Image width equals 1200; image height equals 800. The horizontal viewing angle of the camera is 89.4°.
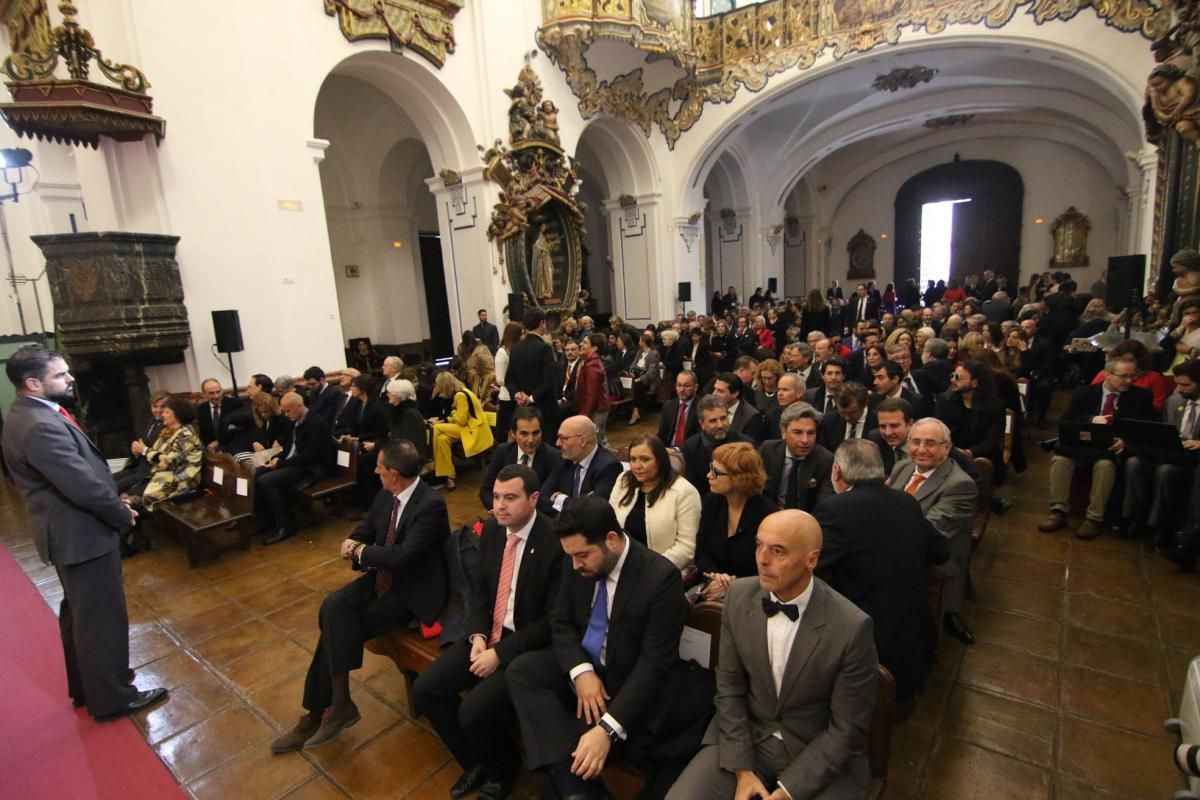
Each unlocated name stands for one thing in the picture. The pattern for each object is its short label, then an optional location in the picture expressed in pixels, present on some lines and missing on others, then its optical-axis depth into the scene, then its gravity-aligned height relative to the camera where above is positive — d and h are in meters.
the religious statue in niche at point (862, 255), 19.66 +0.80
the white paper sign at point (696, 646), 2.12 -1.24
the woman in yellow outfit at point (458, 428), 5.82 -1.19
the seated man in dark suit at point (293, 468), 4.84 -1.25
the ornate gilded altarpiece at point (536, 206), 9.15 +1.47
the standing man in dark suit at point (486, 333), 8.73 -0.43
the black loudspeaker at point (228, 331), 5.88 -0.12
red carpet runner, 2.46 -1.83
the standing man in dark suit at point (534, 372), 5.28 -0.63
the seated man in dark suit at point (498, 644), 2.24 -1.29
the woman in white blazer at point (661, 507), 2.69 -0.96
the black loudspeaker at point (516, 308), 9.16 -0.10
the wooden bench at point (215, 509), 4.36 -1.40
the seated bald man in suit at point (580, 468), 3.23 -0.93
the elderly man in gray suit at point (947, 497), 2.87 -1.05
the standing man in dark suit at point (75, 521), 2.64 -0.86
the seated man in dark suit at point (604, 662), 1.94 -1.22
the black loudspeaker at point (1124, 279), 5.88 -0.14
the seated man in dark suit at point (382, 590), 2.58 -1.22
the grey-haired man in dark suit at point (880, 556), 2.29 -1.03
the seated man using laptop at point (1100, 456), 4.10 -1.22
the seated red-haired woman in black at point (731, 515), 2.54 -0.98
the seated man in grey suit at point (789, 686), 1.63 -1.12
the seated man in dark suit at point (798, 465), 3.19 -0.96
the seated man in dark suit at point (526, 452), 3.46 -0.89
